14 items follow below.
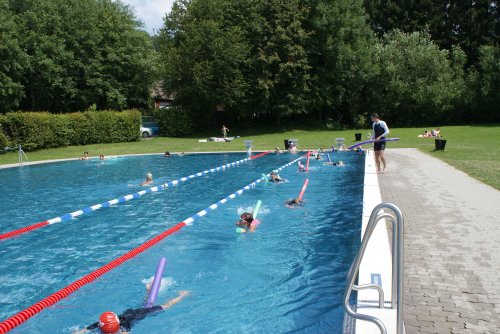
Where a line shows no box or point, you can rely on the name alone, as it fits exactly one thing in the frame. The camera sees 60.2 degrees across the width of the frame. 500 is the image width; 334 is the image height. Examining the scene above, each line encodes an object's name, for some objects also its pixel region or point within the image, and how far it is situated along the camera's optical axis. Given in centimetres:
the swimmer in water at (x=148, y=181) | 1617
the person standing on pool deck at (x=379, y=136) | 1452
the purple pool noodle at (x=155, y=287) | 597
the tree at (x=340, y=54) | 4034
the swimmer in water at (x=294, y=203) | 1209
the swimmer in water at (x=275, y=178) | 1581
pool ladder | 344
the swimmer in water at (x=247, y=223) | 976
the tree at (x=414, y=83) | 4025
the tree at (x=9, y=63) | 3148
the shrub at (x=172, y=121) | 3978
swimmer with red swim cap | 512
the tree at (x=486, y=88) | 3925
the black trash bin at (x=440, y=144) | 2170
